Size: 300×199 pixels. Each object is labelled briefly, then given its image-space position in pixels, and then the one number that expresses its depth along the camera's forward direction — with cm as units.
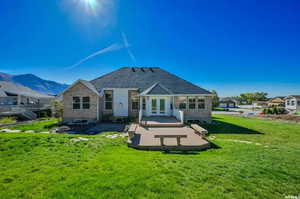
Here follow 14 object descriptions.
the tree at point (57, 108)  1482
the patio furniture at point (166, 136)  629
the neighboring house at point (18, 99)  1731
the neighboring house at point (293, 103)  3478
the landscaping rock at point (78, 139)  706
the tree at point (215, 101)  4586
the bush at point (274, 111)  2448
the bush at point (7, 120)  1399
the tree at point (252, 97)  8736
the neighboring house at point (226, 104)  5796
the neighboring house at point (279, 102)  4654
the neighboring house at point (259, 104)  6207
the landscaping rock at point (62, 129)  1018
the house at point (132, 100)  1401
